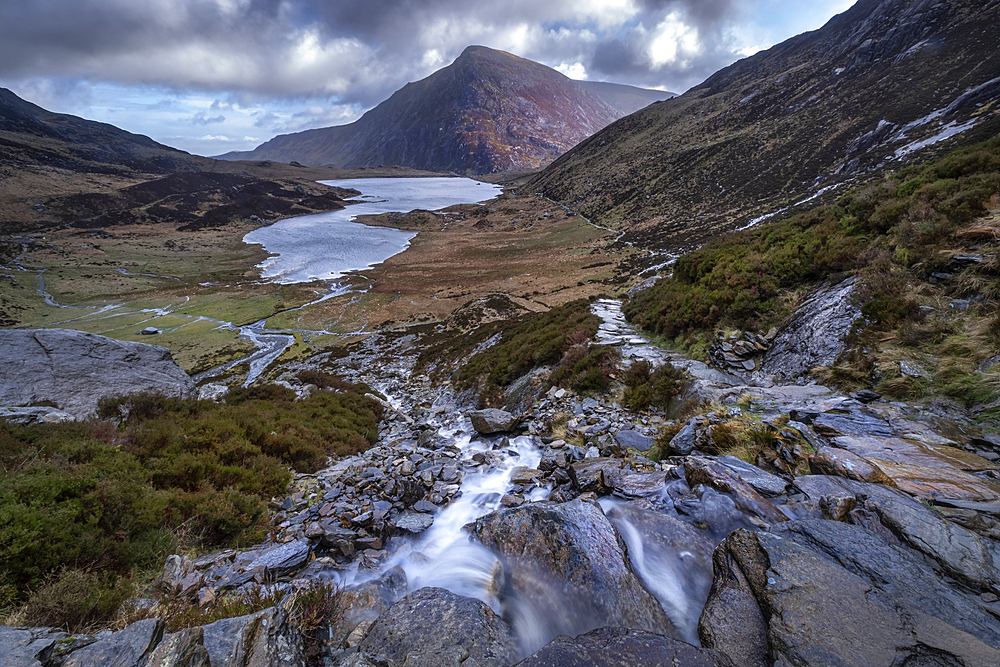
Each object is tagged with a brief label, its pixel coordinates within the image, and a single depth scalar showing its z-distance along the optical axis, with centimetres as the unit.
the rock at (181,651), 312
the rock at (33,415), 848
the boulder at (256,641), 334
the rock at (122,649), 302
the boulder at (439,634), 371
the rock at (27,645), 291
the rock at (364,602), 426
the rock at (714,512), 494
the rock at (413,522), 652
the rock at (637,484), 598
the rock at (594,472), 650
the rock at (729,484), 484
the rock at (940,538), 342
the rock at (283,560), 521
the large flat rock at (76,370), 1073
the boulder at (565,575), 441
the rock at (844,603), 296
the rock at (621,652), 337
